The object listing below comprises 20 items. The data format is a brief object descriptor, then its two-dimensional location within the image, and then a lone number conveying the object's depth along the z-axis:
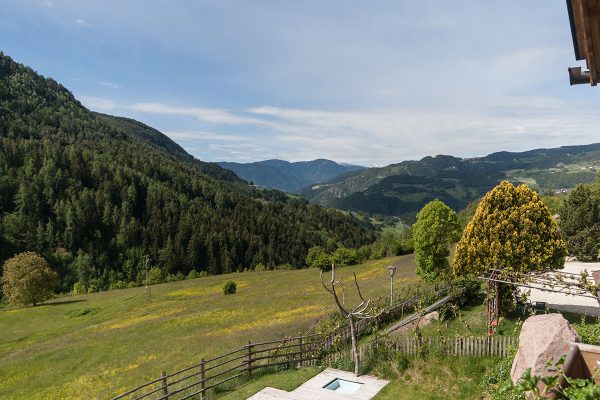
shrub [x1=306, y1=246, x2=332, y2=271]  91.12
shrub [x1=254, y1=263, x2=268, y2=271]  137.50
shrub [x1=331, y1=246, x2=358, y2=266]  101.56
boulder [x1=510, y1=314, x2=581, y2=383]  11.67
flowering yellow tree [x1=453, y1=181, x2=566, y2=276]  25.31
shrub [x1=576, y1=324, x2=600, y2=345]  15.90
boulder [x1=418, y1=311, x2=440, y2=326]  27.84
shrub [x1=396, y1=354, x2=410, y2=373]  20.43
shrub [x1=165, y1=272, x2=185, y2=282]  123.75
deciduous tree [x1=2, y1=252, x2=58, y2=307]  71.12
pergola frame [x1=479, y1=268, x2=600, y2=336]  21.18
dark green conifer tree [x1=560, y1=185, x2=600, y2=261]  53.98
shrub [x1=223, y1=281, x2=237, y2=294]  66.56
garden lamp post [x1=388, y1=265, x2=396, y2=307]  34.44
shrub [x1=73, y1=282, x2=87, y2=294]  106.56
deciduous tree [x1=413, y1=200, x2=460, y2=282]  41.94
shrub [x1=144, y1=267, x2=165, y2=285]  112.25
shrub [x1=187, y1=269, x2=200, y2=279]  128.12
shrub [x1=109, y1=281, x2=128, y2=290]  113.44
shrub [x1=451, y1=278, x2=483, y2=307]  31.75
